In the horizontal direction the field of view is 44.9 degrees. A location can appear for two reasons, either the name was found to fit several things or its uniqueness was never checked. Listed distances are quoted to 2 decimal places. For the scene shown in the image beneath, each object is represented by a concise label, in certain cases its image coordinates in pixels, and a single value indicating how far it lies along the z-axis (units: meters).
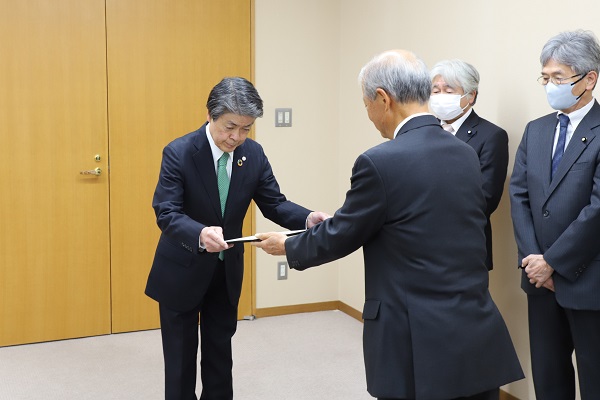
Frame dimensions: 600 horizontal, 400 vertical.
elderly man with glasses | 2.74
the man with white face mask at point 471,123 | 3.38
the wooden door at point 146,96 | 4.73
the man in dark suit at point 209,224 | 2.78
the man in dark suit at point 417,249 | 1.97
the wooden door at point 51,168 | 4.49
